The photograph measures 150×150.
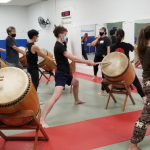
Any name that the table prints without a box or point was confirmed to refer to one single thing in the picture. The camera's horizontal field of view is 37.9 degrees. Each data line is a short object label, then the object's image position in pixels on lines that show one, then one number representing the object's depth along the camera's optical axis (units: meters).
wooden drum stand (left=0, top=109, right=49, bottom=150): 2.17
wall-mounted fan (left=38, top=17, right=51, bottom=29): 9.51
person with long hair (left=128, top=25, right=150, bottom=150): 2.18
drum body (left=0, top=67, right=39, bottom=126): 2.10
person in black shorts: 3.11
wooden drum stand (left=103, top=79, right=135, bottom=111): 3.53
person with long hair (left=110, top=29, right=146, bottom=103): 3.96
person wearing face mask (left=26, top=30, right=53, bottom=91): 3.93
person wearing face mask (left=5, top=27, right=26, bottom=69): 4.85
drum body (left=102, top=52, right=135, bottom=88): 3.38
